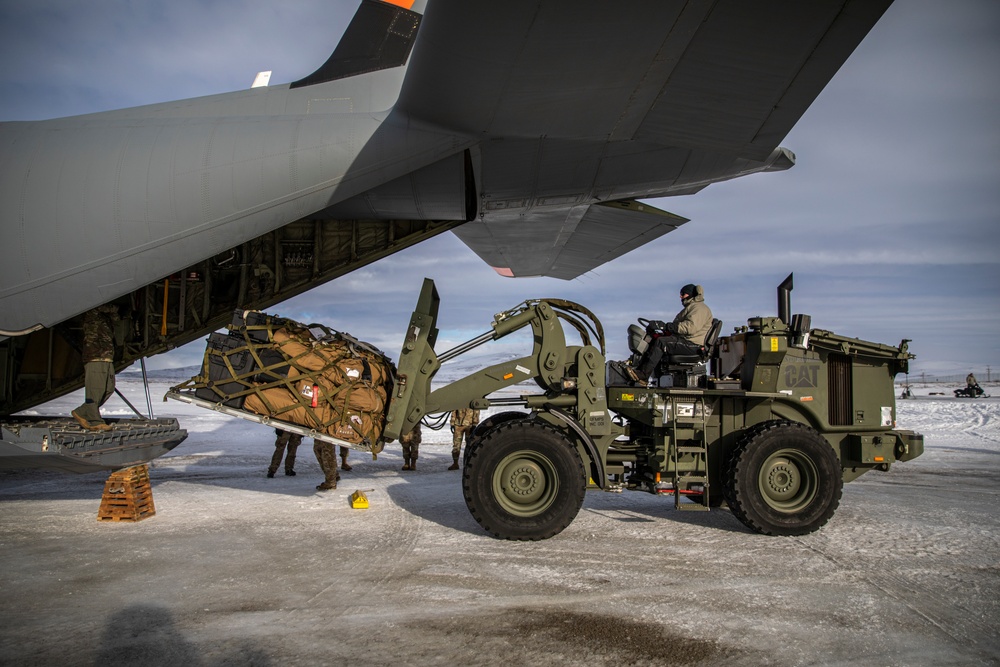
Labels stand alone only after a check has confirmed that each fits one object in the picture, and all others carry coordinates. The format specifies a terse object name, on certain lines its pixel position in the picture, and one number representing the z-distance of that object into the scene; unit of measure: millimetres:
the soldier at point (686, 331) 6113
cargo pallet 5953
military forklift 5391
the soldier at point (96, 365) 6723
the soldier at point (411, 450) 9727
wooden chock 6090
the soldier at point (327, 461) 7629
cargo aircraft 5027
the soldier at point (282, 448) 8875
